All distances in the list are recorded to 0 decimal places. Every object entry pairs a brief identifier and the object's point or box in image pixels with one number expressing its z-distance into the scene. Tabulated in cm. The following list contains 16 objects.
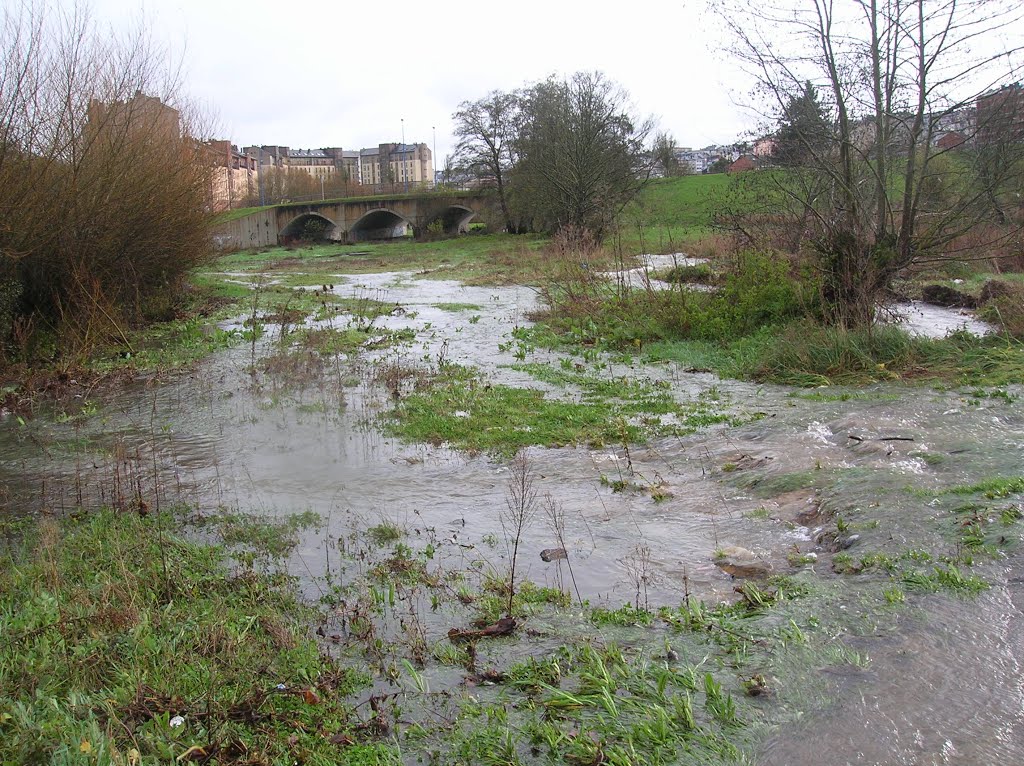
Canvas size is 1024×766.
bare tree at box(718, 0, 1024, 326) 1311
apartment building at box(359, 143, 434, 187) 18581
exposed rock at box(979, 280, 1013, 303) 1742
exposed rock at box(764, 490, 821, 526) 664
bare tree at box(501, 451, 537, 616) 667
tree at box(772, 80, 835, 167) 1379
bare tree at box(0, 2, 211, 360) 1222
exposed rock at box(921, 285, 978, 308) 1920
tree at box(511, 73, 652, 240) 3644
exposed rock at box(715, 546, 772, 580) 568
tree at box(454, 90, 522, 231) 6019
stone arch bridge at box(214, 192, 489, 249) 6862
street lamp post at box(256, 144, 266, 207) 8482
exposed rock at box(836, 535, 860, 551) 593
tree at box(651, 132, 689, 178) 4361
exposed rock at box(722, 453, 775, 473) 801
